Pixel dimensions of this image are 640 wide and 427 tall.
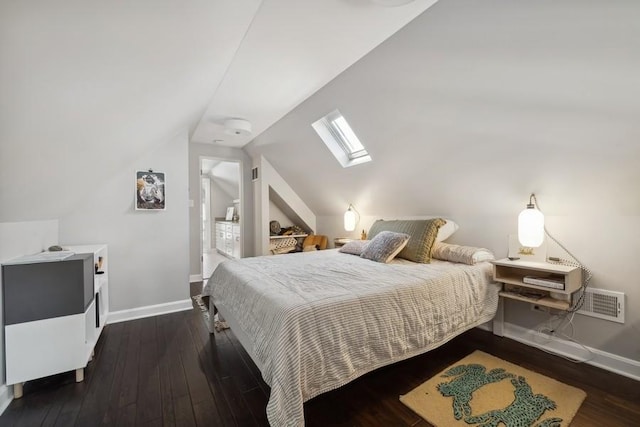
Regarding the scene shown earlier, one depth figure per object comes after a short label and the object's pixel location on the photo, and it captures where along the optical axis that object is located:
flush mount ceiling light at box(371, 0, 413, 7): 1.37
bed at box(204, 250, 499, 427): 1.37
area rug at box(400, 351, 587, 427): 1.55
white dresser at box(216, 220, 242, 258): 5.95
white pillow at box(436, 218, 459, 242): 2.93
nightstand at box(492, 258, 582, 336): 2.05
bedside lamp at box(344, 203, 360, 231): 4.11
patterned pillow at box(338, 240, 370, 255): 3.09
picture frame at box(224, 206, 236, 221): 7.15
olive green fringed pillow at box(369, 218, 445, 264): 2.70
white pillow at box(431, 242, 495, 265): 2.51
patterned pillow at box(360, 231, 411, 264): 2.73
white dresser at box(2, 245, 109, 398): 1.69
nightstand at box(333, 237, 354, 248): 4.10
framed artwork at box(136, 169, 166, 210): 3.06
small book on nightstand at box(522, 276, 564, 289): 2.05
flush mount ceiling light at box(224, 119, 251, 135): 3.23
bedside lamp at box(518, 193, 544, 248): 2.17
